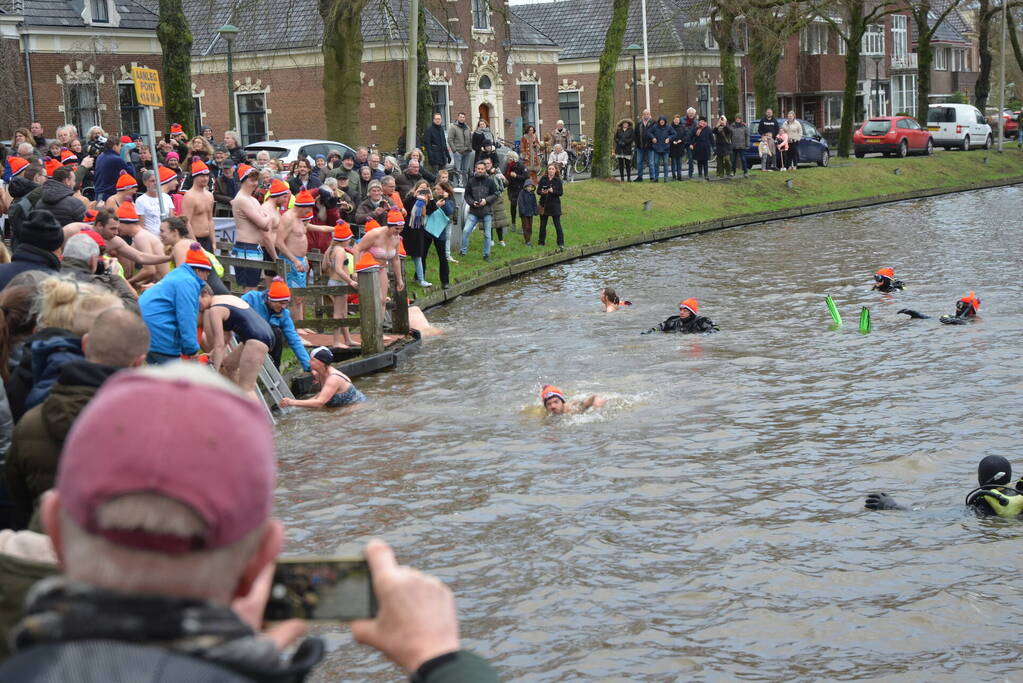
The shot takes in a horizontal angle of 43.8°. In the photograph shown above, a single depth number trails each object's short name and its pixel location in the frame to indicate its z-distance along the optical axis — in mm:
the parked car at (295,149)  27078
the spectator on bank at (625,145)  36094
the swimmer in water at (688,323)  18406
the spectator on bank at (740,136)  38500
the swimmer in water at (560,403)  13633
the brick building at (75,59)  36125
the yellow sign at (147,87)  13969
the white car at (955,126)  53062
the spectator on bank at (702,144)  36875
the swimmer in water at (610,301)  20859
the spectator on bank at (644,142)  35656
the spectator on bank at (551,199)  27438
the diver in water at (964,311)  18438
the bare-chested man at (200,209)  15609
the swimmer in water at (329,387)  14430
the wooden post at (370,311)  17141
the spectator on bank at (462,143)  30203
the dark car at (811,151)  44406
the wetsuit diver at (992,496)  9625
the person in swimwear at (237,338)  12289
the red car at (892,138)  49531
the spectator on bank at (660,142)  35844
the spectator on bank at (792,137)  42594
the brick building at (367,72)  43750
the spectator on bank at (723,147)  38062
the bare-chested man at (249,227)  16016
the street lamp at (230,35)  28047
